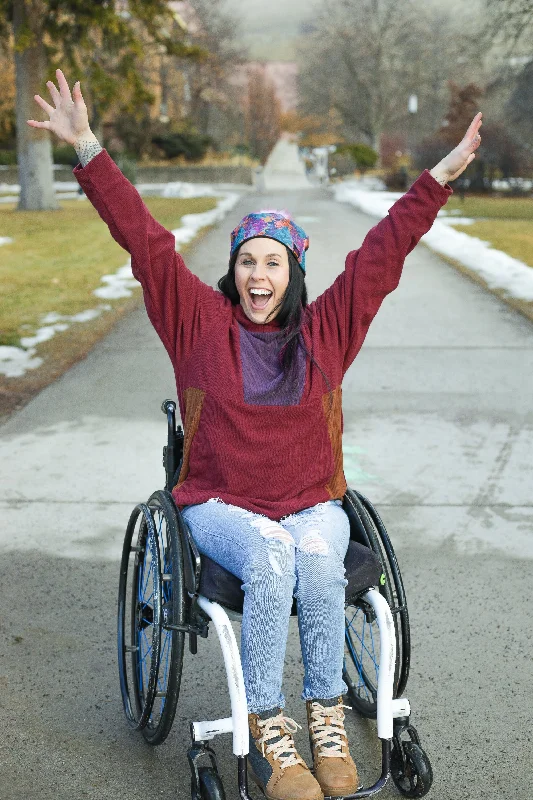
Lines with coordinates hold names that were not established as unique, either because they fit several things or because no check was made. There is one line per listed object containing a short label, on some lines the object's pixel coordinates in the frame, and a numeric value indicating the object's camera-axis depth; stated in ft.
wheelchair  8.11
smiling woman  8.25
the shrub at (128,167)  107.04
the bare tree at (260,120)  218.59
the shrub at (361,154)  138.62
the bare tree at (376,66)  196.13
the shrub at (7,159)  135.54
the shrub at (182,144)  146.92
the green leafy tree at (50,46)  69.41
